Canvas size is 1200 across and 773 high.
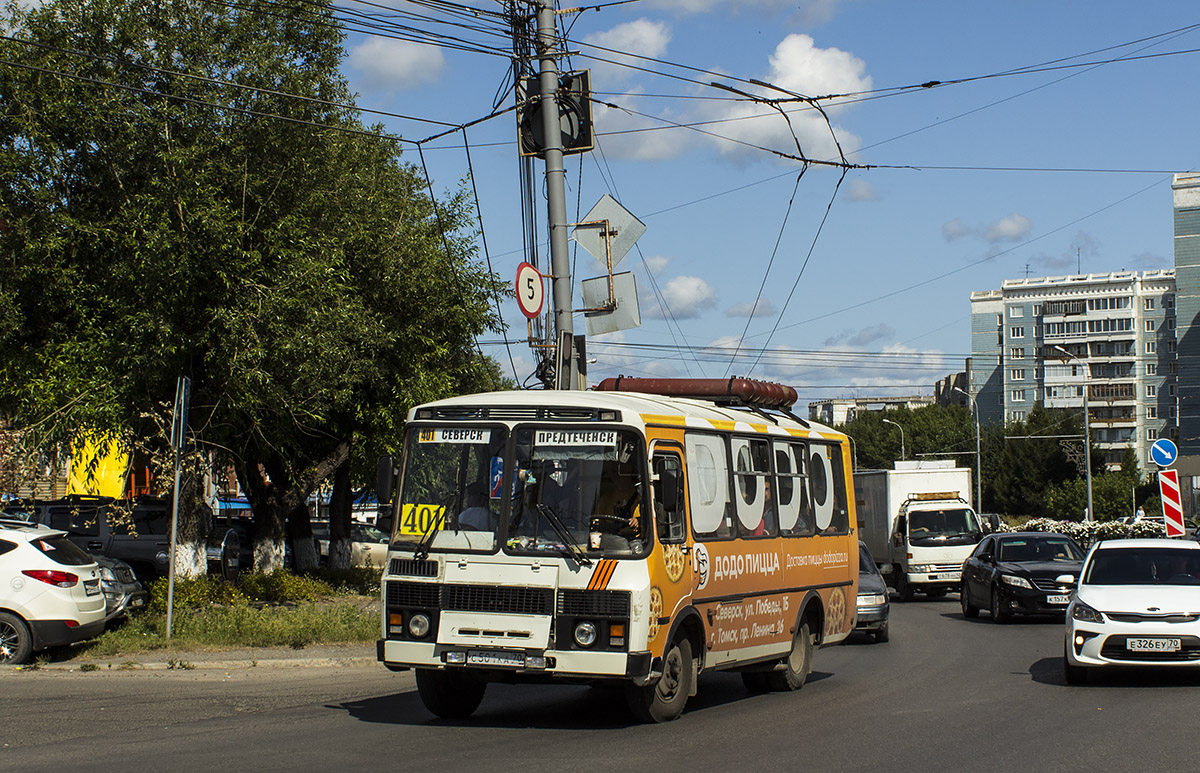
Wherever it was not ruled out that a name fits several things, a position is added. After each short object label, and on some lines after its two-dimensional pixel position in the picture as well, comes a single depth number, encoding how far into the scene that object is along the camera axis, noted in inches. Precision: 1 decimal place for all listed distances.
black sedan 874.8
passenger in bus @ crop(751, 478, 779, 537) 495.6
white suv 570.6
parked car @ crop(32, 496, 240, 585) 911.7
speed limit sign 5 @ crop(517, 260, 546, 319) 570.6
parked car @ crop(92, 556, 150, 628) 645.9
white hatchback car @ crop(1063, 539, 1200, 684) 497.0
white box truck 1214.3
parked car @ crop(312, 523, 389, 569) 1431.8
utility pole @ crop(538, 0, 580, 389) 602.5
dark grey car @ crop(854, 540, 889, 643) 760.3
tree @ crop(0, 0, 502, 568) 671.1
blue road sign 953.5
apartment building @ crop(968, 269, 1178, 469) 4820.4
